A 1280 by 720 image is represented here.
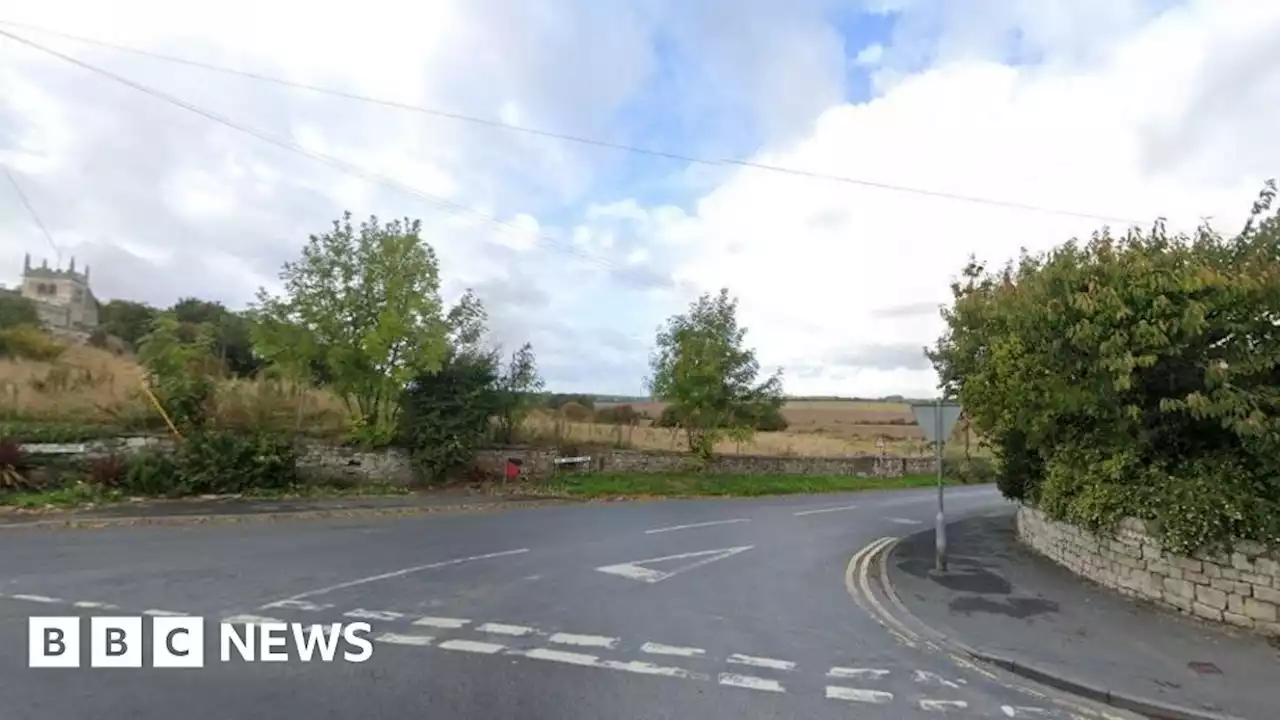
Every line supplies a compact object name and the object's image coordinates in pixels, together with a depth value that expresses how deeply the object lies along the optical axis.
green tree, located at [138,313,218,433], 19.09
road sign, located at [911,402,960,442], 11.79
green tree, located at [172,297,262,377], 22.66
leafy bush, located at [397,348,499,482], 21.45
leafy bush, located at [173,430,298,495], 17.88
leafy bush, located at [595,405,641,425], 31.51
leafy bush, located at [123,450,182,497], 17.12
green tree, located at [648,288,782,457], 27.11
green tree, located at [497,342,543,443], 23.78
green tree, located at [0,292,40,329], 32.03
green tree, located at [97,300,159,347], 45.28
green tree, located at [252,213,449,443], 20.19
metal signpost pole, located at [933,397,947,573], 11.66
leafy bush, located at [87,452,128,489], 16.95
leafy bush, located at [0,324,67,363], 24.30
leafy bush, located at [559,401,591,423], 29.36
